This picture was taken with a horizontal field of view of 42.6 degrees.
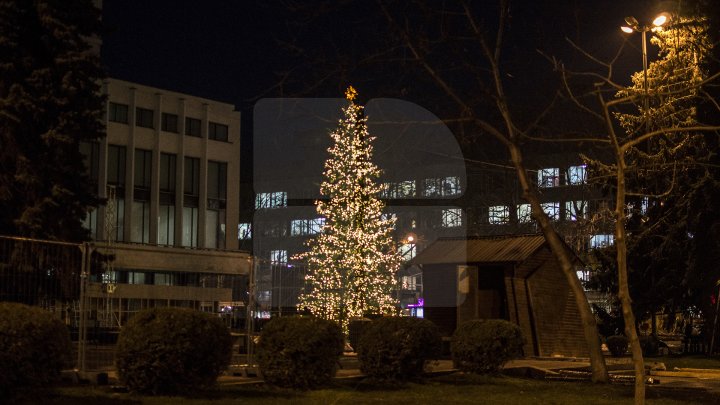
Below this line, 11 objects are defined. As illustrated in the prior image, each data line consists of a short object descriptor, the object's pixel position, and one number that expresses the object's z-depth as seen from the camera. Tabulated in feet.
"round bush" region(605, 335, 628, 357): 111.04
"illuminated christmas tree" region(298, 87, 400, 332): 115.24
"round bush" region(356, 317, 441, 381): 59.52
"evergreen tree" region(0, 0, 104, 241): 85.40
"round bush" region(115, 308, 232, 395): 46.11
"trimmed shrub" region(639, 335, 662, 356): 115.85
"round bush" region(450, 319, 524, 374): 66.49
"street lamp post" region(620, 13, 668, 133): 50.93
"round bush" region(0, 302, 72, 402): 40.25
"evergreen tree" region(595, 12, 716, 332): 75.00
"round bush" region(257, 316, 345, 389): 52.49
